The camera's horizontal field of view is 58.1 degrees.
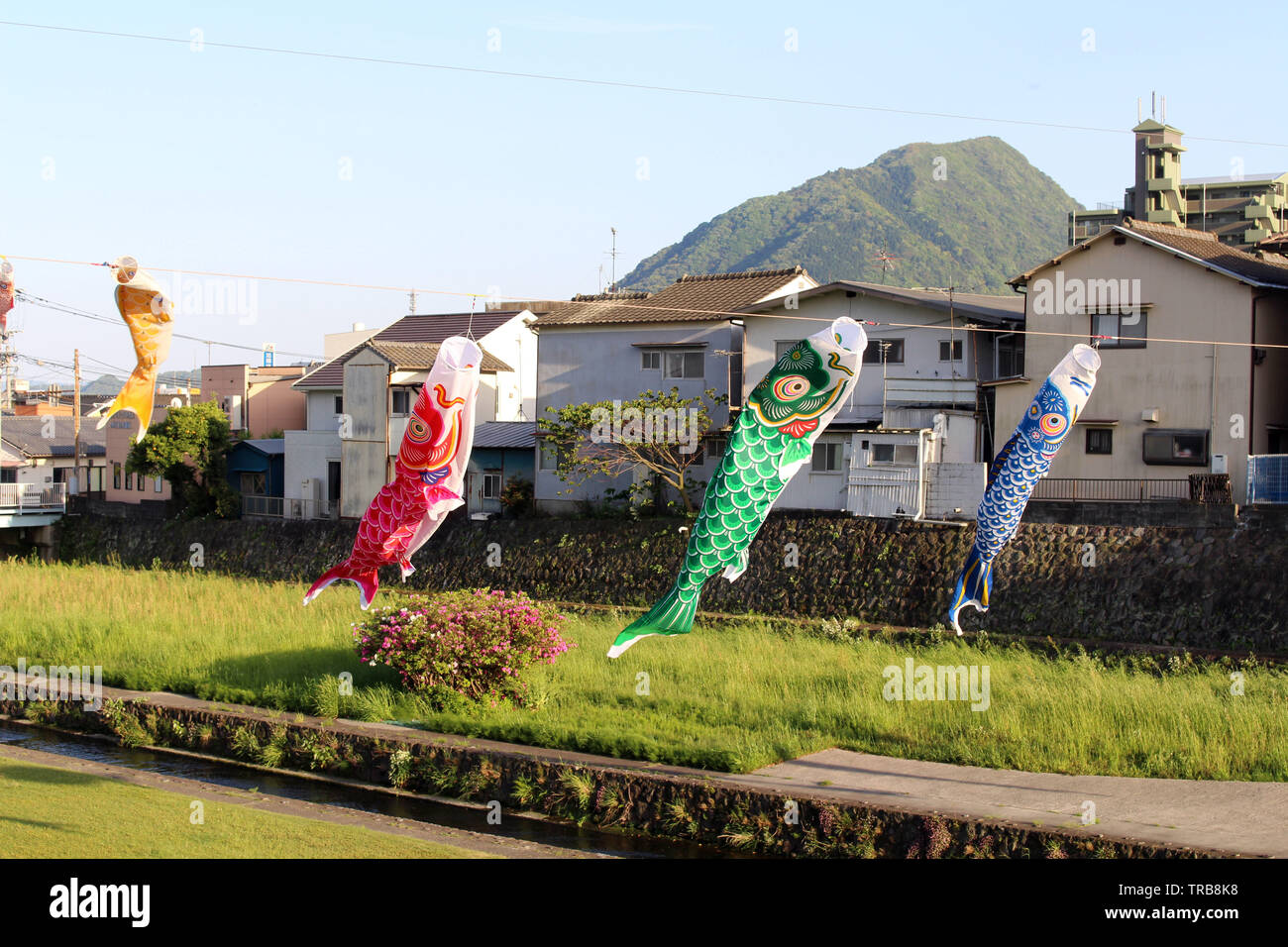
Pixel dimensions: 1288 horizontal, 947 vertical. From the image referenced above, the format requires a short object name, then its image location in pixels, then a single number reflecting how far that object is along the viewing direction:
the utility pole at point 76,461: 42.78
